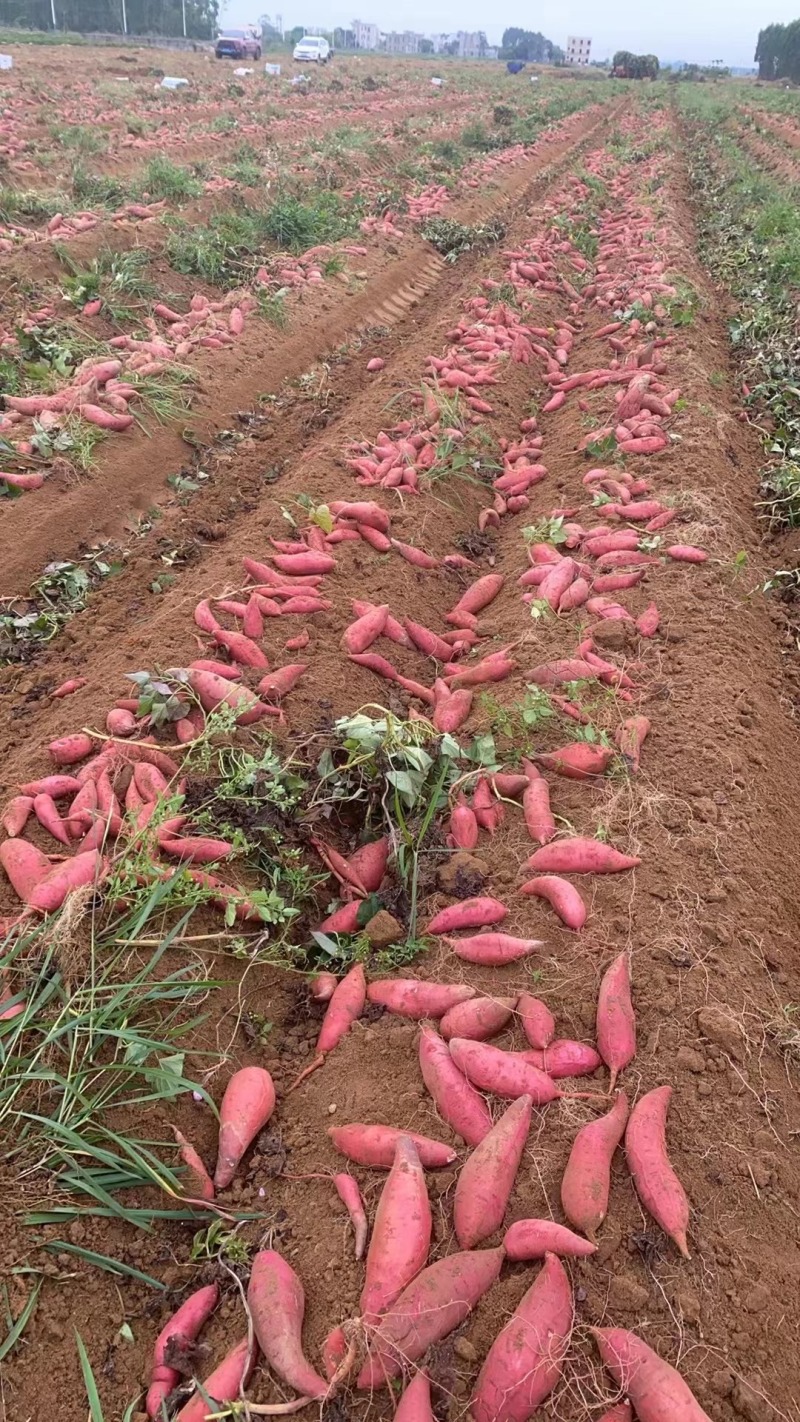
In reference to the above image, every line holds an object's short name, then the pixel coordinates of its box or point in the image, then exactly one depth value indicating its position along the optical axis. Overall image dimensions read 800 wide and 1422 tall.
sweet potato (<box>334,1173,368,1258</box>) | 2.05
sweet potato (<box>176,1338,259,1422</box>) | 1.81
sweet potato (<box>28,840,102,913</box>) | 2.61
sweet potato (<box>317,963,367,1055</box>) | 2.58
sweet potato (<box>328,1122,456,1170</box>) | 2.15
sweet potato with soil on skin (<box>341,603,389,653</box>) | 4.08
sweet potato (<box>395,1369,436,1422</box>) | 1.68
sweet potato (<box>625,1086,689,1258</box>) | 2.00
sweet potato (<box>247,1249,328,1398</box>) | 1.81
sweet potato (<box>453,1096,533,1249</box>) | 2.00
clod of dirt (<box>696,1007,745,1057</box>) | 2.39
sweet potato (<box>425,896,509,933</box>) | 2.77
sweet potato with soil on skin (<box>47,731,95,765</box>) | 3.26
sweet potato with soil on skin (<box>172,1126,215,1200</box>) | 2.24
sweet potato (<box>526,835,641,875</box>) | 2.89
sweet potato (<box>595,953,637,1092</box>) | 2.34
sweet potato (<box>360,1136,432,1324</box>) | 1.90
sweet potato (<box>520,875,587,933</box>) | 2.72
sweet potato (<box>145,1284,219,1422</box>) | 1.88
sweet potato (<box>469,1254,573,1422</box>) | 1.72
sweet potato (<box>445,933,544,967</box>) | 2.61
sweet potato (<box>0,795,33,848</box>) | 2.92
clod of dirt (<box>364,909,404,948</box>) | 2.82
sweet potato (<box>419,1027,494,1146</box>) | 2.21
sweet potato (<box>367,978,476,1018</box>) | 2.52
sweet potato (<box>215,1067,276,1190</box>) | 2.29
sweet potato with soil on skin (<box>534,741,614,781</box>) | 3.31
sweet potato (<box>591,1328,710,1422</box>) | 1.69
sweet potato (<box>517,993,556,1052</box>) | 2.38
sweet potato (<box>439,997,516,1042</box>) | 2.43
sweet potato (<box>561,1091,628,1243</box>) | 2.00
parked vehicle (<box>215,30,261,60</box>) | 36.03
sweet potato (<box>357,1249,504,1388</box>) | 1.79
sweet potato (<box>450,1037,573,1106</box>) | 2.26
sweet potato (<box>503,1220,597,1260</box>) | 1.93
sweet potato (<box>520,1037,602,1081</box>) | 2.33
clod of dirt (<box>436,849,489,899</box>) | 2.95
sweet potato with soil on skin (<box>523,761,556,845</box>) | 3.05
